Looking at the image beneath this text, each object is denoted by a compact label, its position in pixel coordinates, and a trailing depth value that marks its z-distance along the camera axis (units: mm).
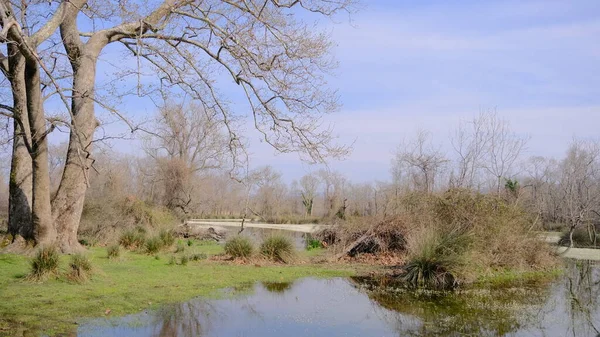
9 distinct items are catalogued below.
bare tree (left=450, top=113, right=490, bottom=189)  24219
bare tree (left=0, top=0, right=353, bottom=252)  12312
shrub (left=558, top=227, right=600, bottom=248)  24875
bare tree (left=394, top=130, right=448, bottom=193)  28547
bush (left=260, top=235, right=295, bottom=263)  14664
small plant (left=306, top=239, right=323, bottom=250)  19828
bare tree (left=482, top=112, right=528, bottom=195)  24244
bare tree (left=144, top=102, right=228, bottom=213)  32125
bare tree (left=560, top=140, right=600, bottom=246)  31058
